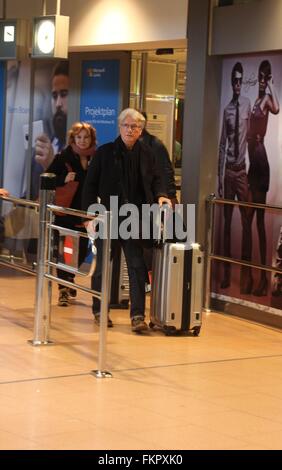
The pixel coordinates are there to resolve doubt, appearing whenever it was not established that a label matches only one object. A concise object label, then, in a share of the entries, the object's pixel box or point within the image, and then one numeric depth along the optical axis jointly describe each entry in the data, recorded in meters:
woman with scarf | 9.43
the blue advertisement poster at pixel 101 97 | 11.75
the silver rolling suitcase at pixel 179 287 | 8.31
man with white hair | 8.30
